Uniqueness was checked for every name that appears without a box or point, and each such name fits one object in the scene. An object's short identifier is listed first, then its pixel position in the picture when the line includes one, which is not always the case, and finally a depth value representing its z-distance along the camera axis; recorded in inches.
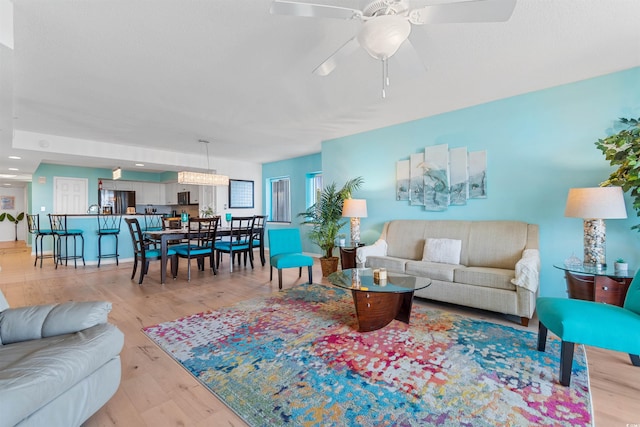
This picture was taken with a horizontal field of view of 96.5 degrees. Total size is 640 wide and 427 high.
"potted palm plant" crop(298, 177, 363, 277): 197.8
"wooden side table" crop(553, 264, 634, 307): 96.3
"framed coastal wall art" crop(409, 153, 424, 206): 174.6
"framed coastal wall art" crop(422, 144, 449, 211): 164.2
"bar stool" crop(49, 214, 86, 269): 219.6
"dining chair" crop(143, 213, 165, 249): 249.8
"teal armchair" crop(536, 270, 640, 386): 68.3
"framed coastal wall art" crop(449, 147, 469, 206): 158.1
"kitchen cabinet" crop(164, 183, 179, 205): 372.2
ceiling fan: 61.6
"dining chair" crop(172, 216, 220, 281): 185.0
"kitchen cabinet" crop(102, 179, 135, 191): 339.0
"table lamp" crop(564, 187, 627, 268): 99.7
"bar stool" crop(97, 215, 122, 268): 234.5
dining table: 176.2
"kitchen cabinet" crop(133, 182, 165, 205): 367.9
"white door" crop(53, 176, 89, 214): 300.0
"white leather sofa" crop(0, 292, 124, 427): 45.2
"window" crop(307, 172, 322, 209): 280.4
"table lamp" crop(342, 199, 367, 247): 181.8
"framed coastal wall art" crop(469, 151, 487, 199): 152.8
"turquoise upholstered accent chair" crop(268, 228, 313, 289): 161.2
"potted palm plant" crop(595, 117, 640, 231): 96.0
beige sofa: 112.3
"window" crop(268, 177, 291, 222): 307.6
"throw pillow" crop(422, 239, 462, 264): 144.4
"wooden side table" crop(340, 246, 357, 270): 181.3
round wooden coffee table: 100.2
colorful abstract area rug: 63.4
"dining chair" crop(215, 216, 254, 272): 206.2
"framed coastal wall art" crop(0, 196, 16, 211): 413.4
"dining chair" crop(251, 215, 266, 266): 225.0
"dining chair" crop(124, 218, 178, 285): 176.7
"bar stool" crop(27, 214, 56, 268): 231.5
